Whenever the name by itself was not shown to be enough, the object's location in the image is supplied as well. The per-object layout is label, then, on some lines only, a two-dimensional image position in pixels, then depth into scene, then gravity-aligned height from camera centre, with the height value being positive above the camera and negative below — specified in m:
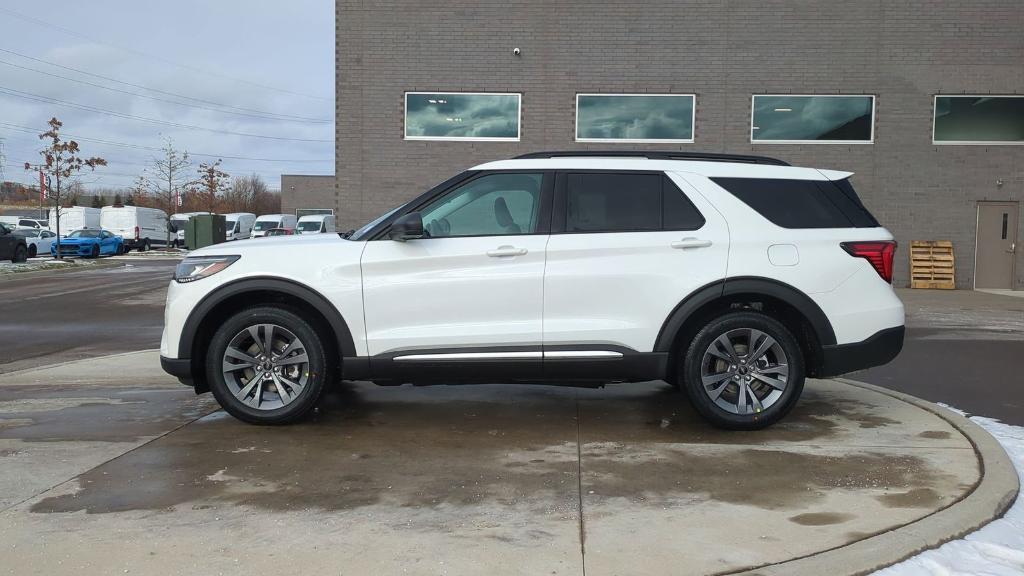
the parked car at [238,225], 50.22 +0.61
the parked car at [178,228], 52.22 +0.38
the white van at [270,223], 45.51 +0.70
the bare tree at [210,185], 64.62 +3.95
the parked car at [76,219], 46.12 +0.78
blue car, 35.34 -0.50
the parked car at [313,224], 36.06 +0.53
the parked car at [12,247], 30.31 -0.57
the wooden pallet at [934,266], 18.77 -0.50
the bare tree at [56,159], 35.08 +3.22
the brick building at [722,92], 18.45 +3.40
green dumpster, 36.06 +0.15
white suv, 5.39 -0.36
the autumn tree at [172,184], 55.66 +3.70
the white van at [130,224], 44.62 +0.49
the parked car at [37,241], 35.41 -0.39
